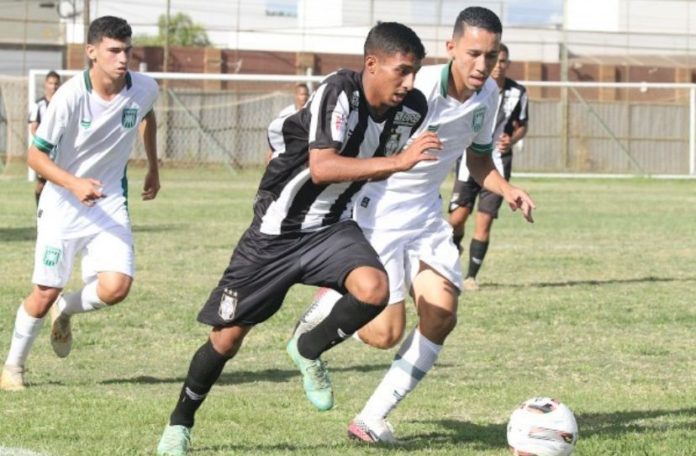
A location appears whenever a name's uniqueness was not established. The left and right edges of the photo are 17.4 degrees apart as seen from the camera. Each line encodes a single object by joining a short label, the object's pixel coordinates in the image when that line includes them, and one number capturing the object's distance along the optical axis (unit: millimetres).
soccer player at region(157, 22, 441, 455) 9454
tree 76431
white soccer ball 9205
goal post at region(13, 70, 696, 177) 55768
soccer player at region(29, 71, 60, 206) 27958
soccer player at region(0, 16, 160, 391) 12573
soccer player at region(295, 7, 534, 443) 10450
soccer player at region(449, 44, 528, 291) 20390
